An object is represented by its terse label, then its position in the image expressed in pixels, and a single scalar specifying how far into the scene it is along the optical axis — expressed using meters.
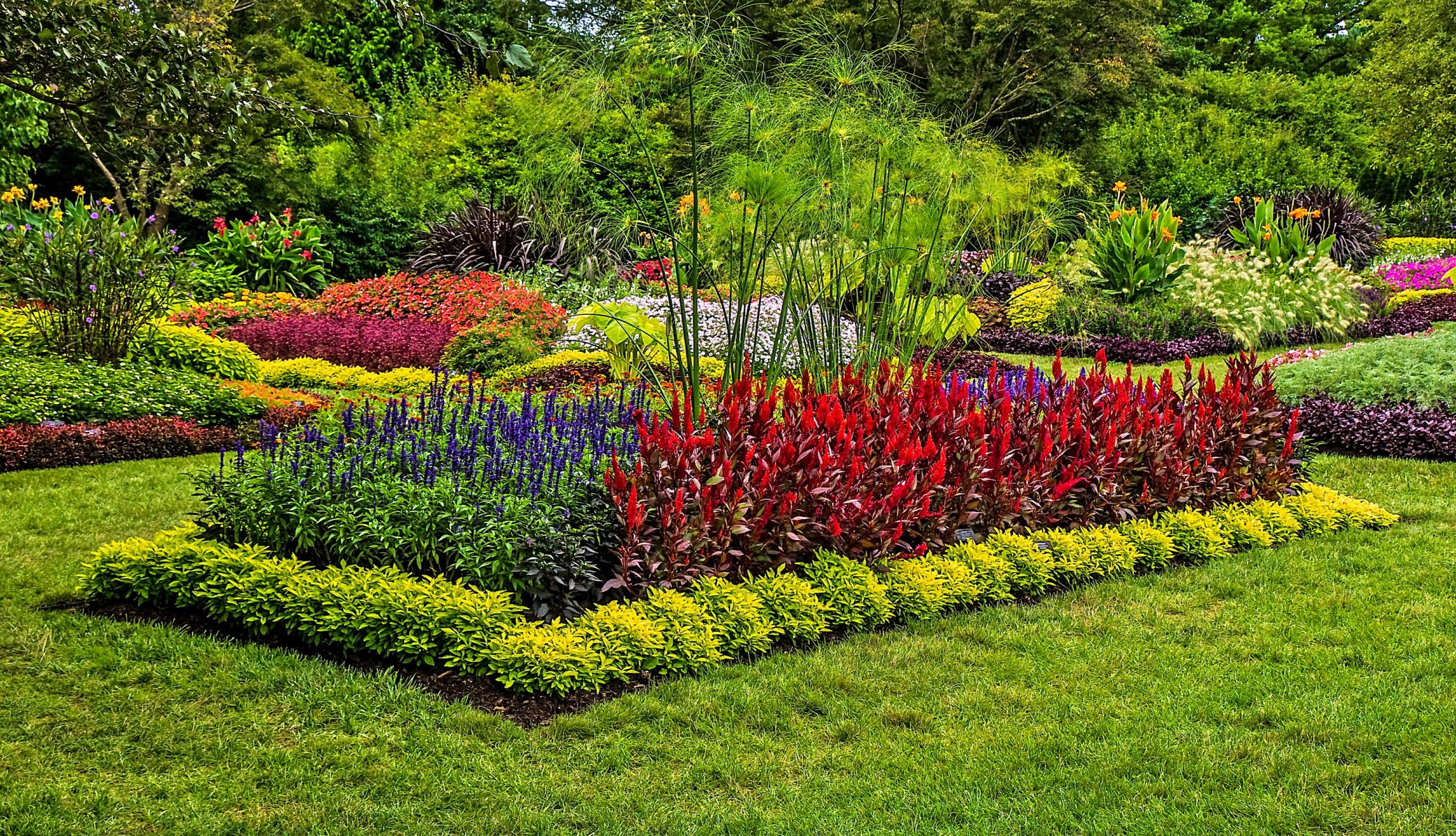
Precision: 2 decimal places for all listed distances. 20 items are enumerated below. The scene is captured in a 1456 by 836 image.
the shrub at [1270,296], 13.32
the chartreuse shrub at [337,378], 9.69
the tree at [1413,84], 24.98
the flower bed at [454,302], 11.76
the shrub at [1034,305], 14.44
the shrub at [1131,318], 13.42
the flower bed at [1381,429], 7.83
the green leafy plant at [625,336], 7.78
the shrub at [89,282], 9.15
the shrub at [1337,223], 17.94
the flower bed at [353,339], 11.59
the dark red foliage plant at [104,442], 7.19
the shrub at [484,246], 15.94
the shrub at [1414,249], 20.12
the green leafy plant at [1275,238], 15.75
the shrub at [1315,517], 6.11
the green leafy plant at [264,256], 15.91
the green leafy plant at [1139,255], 13.99
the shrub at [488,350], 11.05
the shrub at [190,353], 9.89
